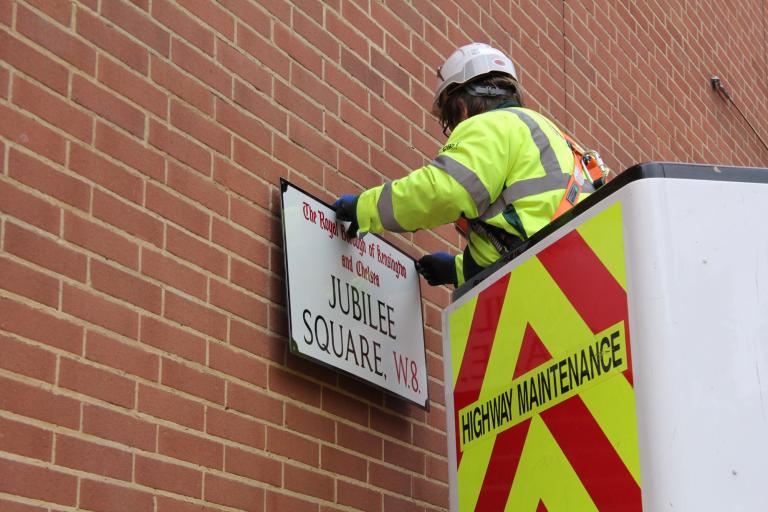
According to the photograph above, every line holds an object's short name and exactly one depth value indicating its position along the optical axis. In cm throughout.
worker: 436
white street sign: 437
